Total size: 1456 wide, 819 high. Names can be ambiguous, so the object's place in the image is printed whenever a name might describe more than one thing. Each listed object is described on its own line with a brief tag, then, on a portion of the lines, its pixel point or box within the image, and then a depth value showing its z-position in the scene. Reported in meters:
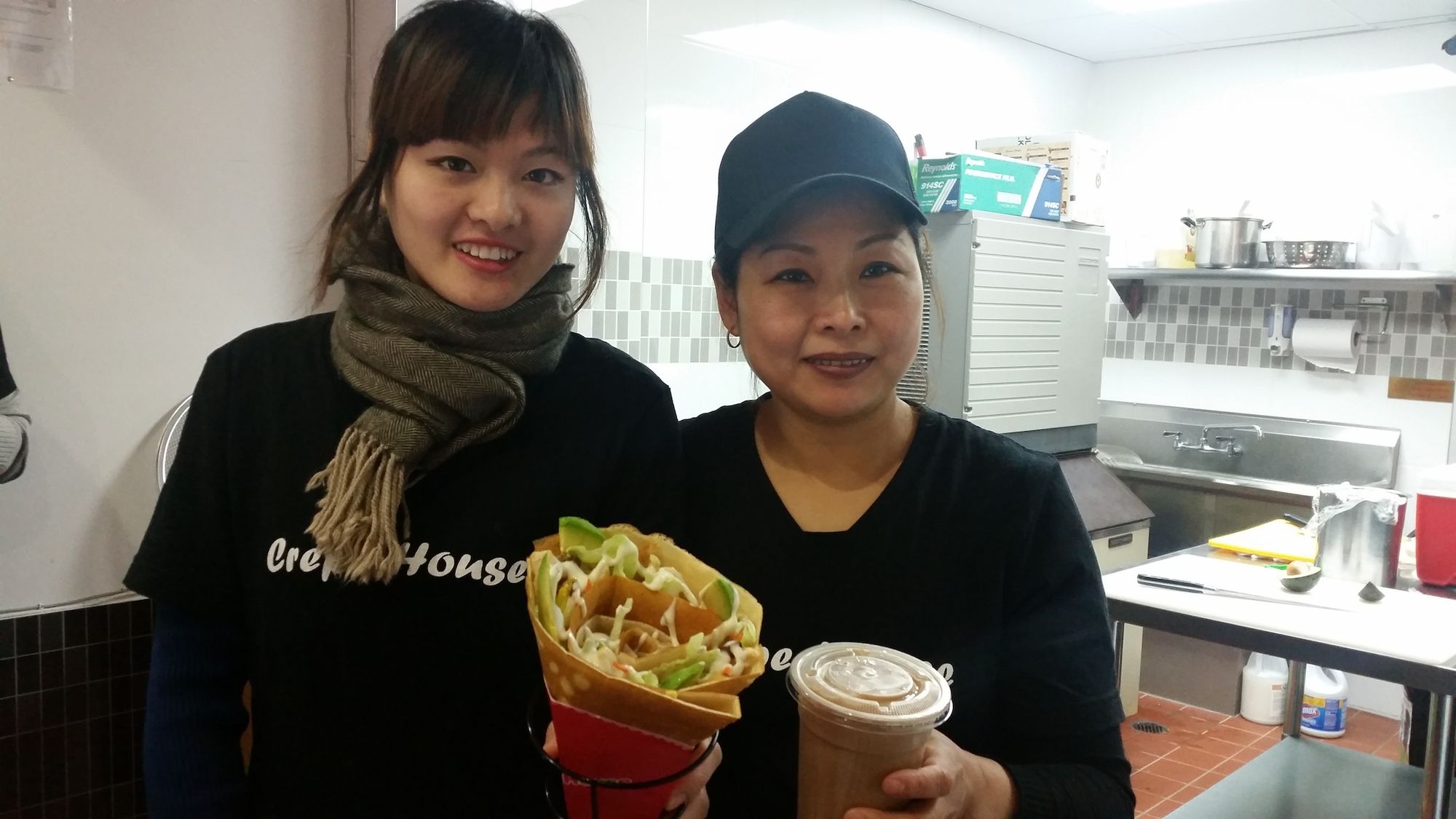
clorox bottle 4.08
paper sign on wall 2.01
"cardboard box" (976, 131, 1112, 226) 3.86
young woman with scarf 1.07
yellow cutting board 2.53
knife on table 2.20
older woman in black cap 1.09
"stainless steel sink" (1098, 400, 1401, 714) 4.23
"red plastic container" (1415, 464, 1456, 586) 2.36
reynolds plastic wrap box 3.52
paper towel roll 4.29
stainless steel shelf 3.93
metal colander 4.12
